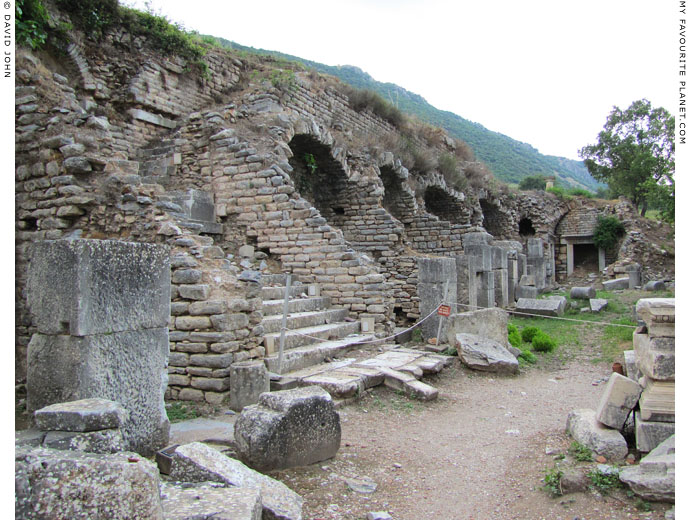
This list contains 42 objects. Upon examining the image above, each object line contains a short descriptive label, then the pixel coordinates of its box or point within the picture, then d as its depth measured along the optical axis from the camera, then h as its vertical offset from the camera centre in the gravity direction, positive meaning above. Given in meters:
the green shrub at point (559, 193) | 28.21 +3.83
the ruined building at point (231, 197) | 6.09 +1.10
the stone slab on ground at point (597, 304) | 13.86 -1.29
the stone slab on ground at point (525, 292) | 16.34 -1.10
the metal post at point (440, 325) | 8.89 -1.22
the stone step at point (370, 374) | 6.02 -1.55
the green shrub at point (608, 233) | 26.02 +1.37
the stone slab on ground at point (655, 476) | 3.35 -1.52
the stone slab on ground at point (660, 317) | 3.88 -0.46
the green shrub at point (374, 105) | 16.06 +5.33
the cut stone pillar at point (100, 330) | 3.45 -0.53
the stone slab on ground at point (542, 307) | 13.59 -1.33
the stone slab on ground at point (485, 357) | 7.98 -1.61
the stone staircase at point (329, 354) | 6.22 -1.45
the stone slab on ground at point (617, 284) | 20.16 -1.03
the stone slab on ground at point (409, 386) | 6.41 -1.68
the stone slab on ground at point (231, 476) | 3.08 -1.40
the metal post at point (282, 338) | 6.17 -1.03
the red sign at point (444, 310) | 8.81 -0.92
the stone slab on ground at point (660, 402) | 3.92 -1.14
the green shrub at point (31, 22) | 7.86 +3.88
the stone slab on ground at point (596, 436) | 4.09 -1.55
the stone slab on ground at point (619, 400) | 4.28 -1.23
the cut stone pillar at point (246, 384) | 5.32 -1.37
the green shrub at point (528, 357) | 8.91 -1.79
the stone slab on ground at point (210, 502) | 2.57 -1.35
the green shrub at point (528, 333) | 10.23 -1.55
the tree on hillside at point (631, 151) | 28.70 +6.66
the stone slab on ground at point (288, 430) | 3.90 -1.41
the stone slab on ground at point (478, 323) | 8.96 -1.18
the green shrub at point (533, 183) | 42.25 +6.51
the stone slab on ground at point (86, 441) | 2.71 -1.02
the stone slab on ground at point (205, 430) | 4.26 -1.62
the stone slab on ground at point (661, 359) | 3.90 -0.79
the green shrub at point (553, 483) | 3.71 -1.72
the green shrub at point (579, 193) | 29.19 +4.00
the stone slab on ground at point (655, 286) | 17.78 -0.98
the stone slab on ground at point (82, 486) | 1.97 -0.95
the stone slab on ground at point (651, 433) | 3.94 -1.40
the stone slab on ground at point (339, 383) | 5.91 -1.52
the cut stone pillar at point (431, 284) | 9.84 -0.51
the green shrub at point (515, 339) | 9.91 -1.62
